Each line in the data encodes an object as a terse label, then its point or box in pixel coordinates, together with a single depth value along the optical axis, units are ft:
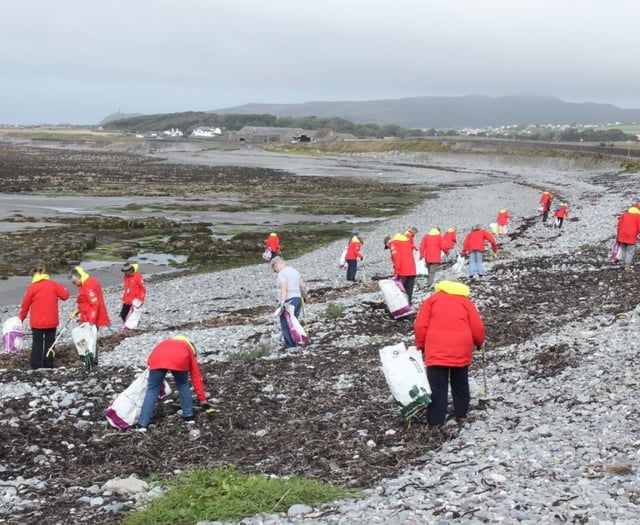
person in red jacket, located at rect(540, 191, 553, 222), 121.08
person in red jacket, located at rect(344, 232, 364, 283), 70.18
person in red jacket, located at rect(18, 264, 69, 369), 42.57
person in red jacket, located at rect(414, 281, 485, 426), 27.81
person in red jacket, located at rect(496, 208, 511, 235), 109.70
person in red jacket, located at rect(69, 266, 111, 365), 42.42
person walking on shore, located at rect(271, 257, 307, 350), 43.68
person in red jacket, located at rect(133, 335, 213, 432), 31.24
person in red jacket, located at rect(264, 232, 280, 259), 79.25
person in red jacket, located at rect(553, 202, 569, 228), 110.32
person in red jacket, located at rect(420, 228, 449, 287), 62.64
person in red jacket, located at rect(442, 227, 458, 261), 78.64
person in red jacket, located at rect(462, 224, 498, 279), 65.51
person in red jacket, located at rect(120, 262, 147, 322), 52.26
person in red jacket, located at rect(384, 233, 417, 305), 52.85
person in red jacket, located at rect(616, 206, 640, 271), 61.62
